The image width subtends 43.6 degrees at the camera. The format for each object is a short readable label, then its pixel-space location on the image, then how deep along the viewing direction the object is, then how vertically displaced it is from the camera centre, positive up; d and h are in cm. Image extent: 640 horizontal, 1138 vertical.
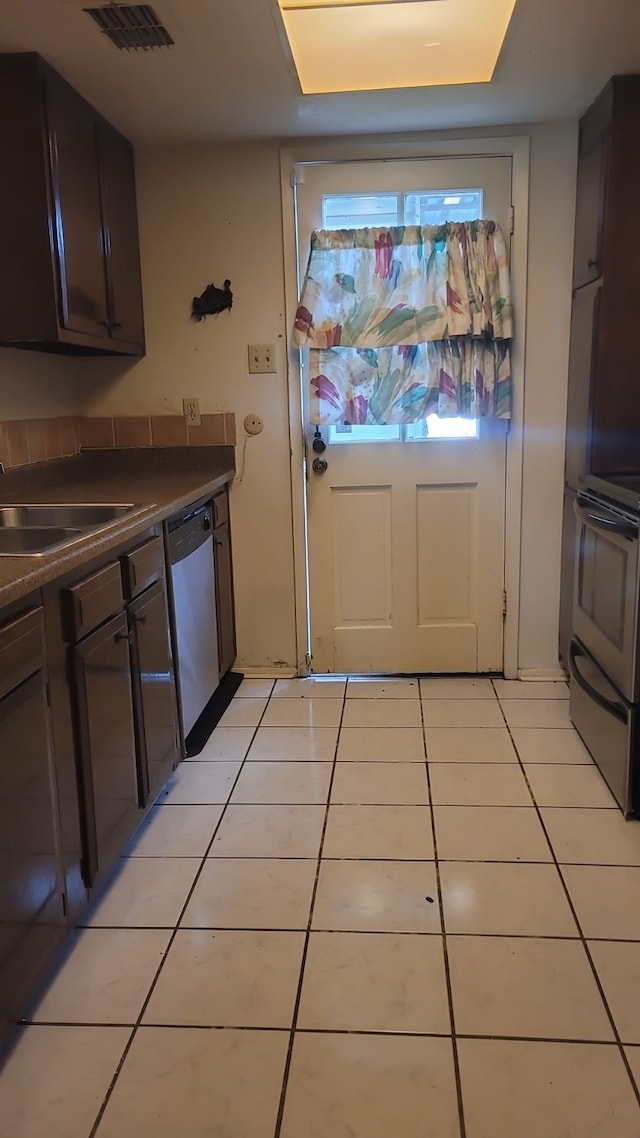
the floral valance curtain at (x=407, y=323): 296 +30
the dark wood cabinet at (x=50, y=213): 222 +58
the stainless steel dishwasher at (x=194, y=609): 251 -66
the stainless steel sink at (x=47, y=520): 207 -29
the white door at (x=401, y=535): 307 -52
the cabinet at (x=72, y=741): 141 -69
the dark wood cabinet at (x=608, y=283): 255 +39
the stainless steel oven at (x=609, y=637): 214 -68
